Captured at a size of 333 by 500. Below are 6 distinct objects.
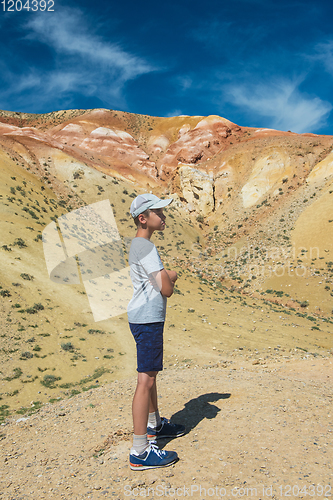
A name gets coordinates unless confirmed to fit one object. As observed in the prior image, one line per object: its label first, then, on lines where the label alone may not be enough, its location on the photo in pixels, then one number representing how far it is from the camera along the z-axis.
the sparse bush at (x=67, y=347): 9.76
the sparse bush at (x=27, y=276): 12.90
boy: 2.88
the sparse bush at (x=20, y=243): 15.27
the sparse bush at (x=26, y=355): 8.88
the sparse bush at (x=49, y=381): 7.90
